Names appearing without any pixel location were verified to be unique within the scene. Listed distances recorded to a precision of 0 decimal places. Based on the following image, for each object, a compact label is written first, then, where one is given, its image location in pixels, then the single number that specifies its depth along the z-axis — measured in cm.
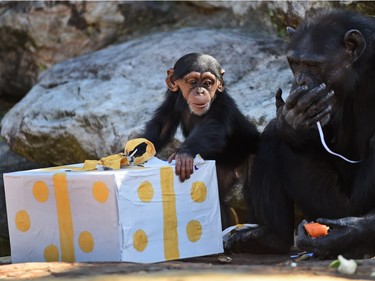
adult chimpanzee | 841
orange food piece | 836
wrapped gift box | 784
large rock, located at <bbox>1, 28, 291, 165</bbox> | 1224
